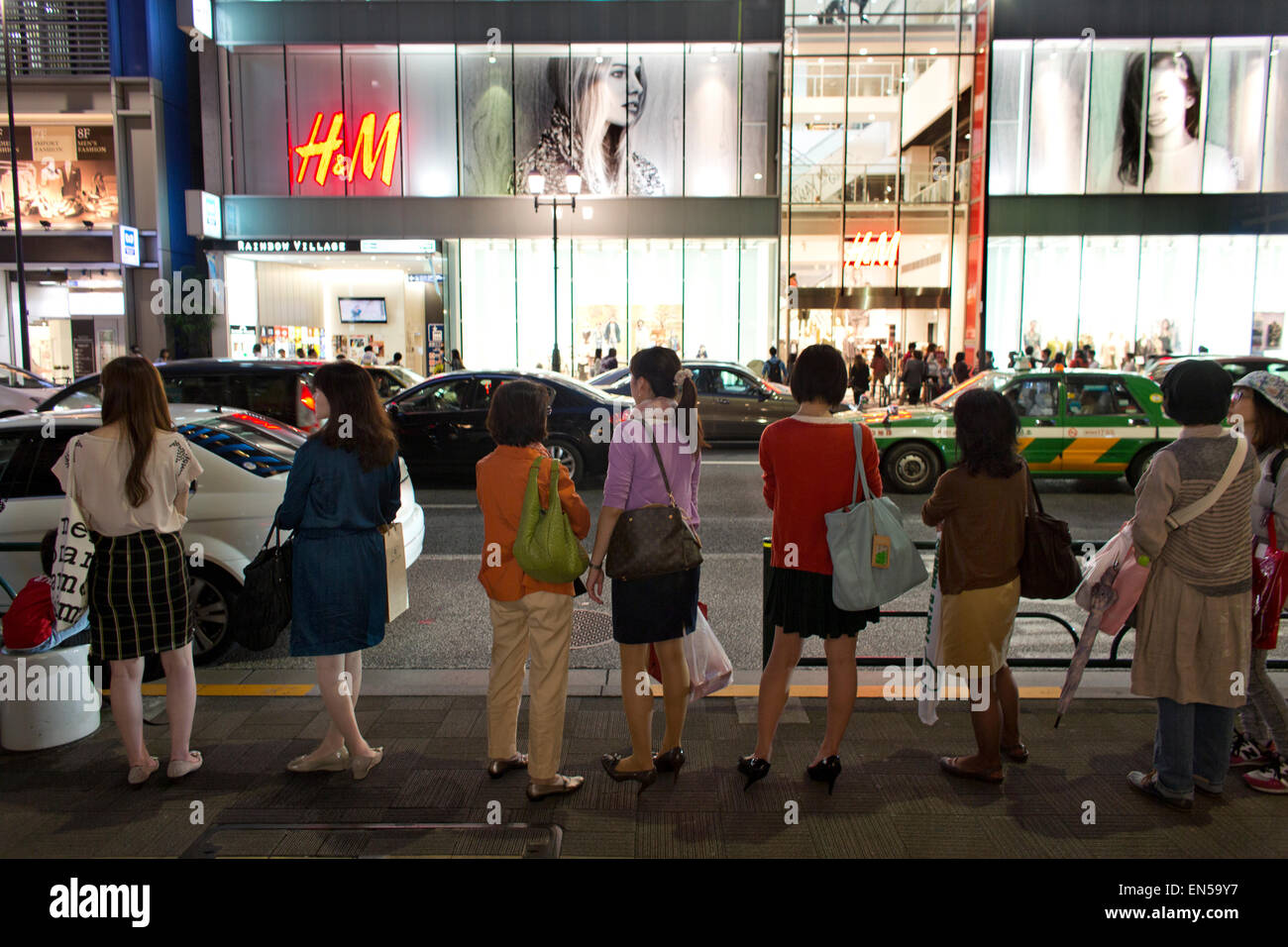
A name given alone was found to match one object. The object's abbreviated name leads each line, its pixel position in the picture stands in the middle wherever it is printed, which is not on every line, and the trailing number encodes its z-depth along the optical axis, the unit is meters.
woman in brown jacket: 3.76
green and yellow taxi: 11.34
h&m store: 26.94
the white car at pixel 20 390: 14.60
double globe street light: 22.23
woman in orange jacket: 3.74
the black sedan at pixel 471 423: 11.94
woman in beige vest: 3.58
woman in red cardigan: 3.74
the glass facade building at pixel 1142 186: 27.25
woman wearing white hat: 3.86
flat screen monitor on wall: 29.12
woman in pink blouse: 3.75
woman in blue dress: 3.91
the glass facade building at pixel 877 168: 28.39
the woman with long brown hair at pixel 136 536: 3.82
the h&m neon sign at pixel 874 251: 29.27
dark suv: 10.31
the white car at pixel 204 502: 5.55
